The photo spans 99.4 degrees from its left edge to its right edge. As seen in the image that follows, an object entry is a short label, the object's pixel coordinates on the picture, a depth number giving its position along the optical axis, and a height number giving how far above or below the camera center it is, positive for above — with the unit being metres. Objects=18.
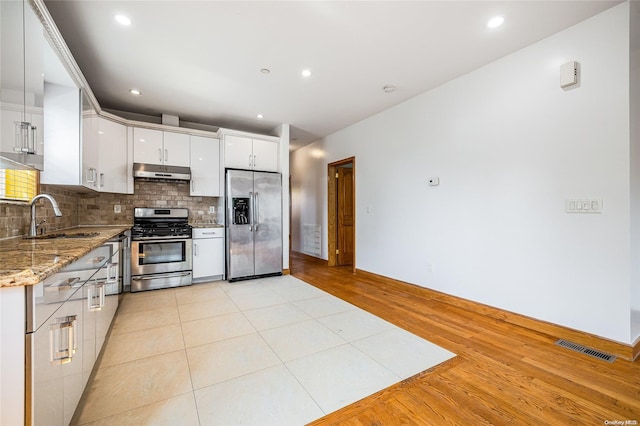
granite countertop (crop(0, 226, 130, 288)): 0.88 -0.19
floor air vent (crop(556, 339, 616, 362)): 2.09 -1.11
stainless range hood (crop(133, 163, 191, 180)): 3.86 +0.62
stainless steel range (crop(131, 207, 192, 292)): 3.72 -0.54
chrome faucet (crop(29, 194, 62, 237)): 1.98 -0.03
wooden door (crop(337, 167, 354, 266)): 5.57 -0.05
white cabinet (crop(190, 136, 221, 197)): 4.30 +0.76
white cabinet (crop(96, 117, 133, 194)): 3.49 +0.75
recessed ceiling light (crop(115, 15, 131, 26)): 2.19 +1.59
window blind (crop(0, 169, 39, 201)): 1.96 +0.24
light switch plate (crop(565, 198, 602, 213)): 2.22 +0.07
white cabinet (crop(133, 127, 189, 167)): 3.92 +1.00
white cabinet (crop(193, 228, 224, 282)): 4.12 -0.62
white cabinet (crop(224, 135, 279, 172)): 4.37 +1.02
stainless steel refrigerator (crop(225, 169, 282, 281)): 4.22 -0.16
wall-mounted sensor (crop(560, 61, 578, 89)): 2.30 +1.19
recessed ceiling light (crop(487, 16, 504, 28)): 2.24 +1.61
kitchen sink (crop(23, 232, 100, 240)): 2.04 -0.18
